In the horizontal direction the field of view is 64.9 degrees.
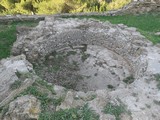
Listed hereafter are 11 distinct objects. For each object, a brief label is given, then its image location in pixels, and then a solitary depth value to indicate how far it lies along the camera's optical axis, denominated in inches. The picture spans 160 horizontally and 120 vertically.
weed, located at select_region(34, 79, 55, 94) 95.8
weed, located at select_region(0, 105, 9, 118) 87.5
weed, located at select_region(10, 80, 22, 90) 97.7
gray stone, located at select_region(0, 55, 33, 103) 99.1
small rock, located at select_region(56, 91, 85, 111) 88.7
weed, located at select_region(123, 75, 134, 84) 119.5
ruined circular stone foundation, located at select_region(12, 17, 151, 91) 128.4
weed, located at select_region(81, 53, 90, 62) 139.6
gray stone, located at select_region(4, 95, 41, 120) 84.8
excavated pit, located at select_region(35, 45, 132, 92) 128.2
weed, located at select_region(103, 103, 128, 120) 88.4
